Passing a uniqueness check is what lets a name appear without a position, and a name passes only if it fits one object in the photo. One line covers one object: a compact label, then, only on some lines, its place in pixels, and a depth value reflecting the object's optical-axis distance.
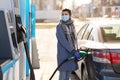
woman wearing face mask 8.85
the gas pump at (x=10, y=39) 4.99
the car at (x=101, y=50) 7.45
